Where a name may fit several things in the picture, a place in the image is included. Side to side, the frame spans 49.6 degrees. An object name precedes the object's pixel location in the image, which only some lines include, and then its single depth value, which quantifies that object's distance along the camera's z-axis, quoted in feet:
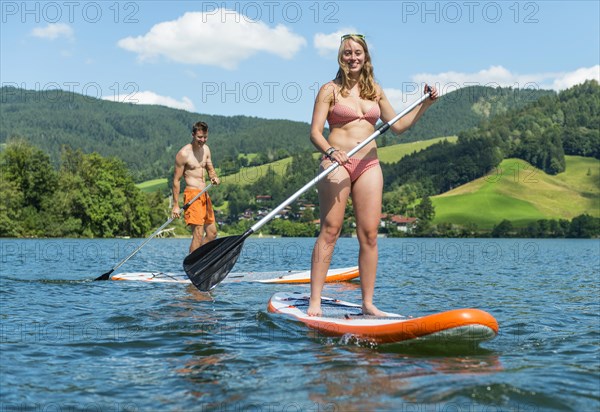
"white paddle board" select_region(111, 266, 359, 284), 45.21
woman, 23.43
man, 42.34
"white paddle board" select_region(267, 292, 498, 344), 19.62
